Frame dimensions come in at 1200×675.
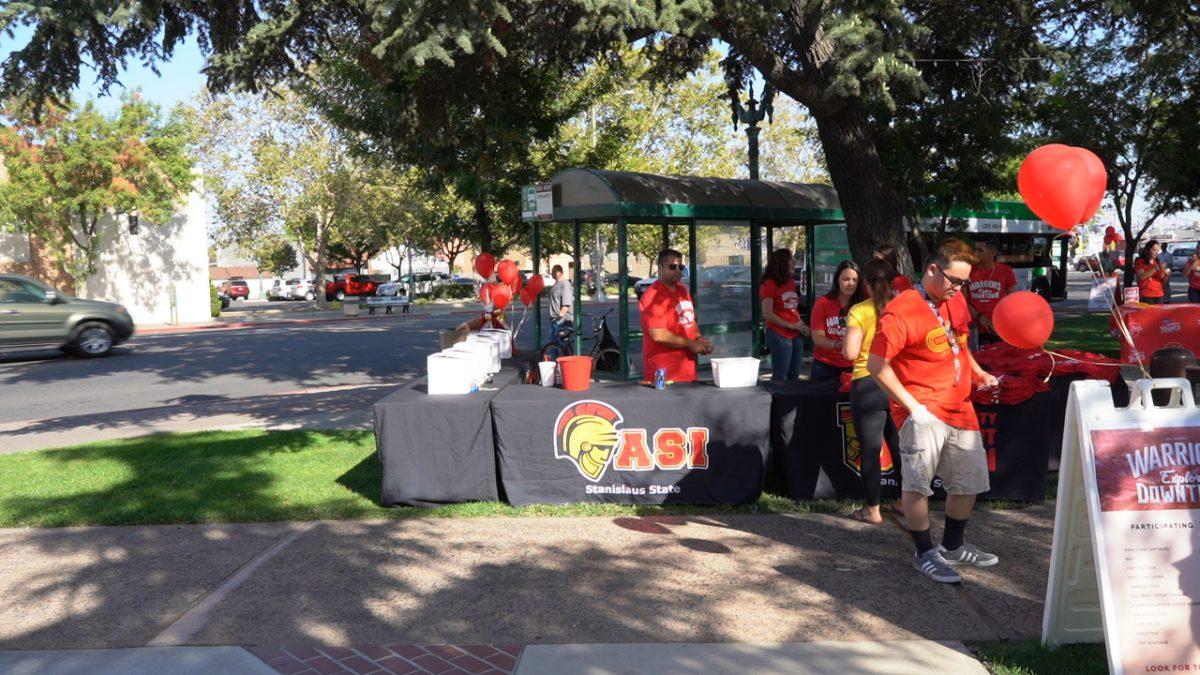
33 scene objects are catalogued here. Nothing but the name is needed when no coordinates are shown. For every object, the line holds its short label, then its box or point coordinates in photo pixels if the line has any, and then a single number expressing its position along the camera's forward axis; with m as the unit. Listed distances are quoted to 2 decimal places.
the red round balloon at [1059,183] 4.51
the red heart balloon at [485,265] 11.16
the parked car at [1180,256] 55.44
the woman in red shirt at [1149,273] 13.44
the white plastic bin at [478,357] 7.23
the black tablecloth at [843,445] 6.57
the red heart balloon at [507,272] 10.56
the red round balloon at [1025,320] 4.46
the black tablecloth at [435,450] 6.74
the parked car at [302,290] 59.31
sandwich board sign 3.77
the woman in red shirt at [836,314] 6.99
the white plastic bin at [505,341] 9.18
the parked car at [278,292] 60.97
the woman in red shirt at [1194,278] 14.21
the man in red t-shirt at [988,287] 8.84
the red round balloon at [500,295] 10.38
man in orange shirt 4.89
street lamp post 14.02
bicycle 13.45
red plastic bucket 6.80
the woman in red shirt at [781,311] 8.60
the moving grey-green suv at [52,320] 19.50
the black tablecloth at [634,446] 6.66
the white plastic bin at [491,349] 7.72
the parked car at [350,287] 52.38
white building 33.00
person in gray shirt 14.10
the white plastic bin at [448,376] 6.89
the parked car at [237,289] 58.27
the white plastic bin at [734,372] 6.85
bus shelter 12.01
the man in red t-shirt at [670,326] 7.01
